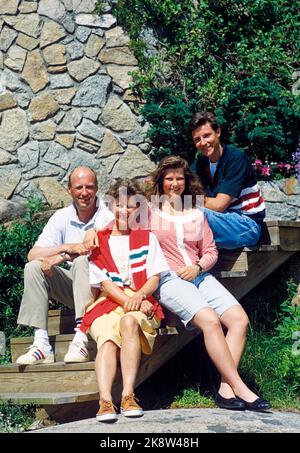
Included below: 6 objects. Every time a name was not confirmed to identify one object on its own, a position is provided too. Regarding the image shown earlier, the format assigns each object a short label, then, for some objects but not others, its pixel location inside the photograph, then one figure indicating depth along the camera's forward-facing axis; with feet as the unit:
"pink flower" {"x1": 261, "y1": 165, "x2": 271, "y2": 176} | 21.88
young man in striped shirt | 16.47
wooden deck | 14.64
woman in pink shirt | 14.06
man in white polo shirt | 15.11
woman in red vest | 13.56
